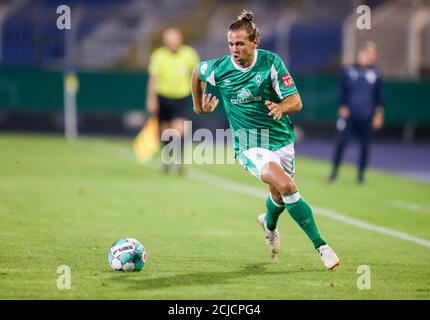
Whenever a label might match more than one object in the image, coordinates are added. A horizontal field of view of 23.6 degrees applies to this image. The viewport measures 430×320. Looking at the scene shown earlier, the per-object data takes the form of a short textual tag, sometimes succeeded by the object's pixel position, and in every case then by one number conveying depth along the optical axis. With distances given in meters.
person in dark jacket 18.67
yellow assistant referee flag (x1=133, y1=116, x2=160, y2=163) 23.64
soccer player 9.32
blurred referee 19.73
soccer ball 8.97
